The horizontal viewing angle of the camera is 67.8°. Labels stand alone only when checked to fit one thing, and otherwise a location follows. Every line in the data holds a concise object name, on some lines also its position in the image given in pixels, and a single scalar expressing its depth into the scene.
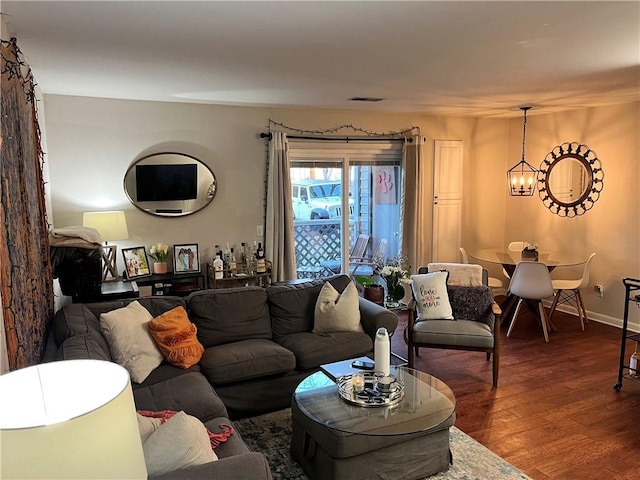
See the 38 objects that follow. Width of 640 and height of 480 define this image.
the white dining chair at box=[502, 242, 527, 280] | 6.18
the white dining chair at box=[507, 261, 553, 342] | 4.98
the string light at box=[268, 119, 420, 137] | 5.50
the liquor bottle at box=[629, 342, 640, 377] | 3.79
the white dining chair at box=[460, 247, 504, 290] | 5.82
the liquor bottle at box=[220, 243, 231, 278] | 5.05
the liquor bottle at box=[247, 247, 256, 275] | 5.18
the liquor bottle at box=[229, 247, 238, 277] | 5.09
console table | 4.66
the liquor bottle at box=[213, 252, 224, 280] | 4.96
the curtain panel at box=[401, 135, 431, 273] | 6.12
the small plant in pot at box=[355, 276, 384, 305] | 4.51
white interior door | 6.38
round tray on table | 2.74
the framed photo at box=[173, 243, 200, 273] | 4.96
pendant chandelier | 6.10
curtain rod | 5.38
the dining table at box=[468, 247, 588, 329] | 5.31
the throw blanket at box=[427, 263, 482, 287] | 4.46
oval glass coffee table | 2.49
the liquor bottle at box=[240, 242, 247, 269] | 5.34
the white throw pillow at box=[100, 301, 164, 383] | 3.07
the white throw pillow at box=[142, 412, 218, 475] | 1.76
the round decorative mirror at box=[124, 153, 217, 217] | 4.82
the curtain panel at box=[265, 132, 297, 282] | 5.36
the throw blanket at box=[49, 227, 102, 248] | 3.56
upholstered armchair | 3.94
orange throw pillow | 3.22
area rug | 2.75
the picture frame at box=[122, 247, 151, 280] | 4.68
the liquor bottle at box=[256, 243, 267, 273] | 5.20
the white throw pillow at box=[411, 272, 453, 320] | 4.21
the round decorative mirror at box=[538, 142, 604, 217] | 5.71
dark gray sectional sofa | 2.74
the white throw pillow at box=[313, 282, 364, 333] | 3.86
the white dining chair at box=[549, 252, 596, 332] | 5.34
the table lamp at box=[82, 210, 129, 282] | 4.33
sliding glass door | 5.81
